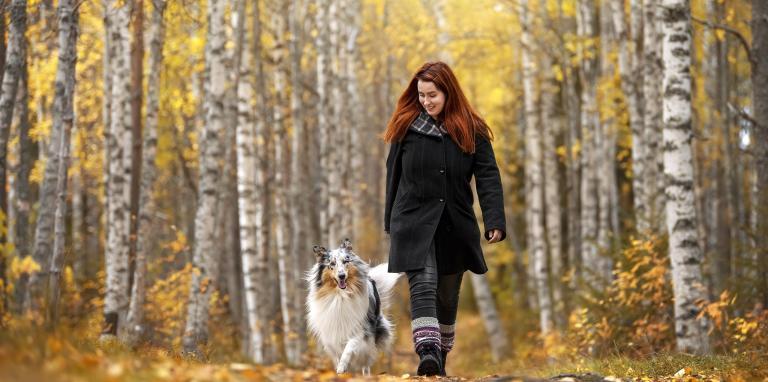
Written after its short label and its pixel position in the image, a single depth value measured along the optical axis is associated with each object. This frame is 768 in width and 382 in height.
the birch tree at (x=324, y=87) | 21.19
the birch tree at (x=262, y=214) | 17.77
